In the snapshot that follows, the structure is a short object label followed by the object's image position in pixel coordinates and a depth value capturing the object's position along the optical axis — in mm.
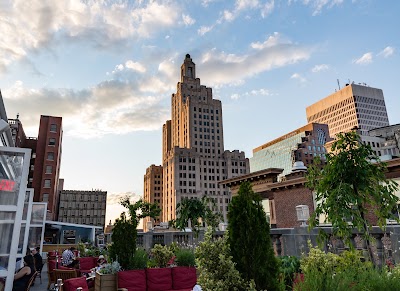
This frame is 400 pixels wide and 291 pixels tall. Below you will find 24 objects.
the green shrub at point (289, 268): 7521
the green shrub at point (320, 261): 6587
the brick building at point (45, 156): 57919
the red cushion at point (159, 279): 9586
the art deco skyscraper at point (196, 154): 113500
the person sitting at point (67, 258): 15600
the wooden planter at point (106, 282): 9148
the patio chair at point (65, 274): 11141
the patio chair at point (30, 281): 9366
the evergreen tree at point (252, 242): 5137
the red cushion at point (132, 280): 9156
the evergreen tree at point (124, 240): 11305
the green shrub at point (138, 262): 11053
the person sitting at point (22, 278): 9130
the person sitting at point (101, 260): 13795
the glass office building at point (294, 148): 115000
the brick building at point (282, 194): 24734
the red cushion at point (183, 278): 10055
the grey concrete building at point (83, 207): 91625
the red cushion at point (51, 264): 14323
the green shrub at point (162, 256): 11922
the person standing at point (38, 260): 13812
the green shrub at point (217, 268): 5008
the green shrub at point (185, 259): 11820
